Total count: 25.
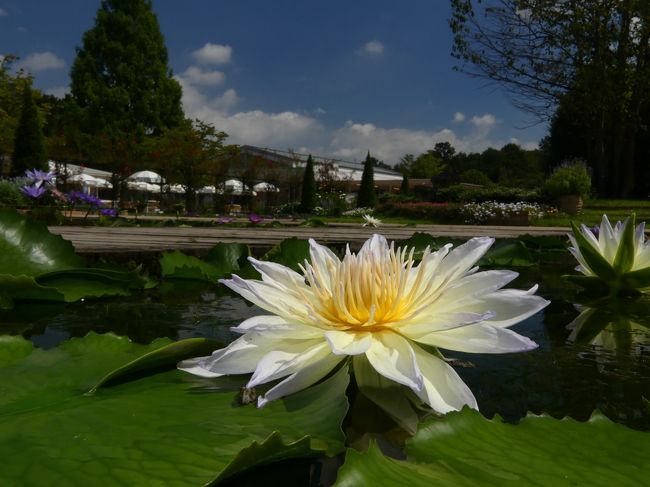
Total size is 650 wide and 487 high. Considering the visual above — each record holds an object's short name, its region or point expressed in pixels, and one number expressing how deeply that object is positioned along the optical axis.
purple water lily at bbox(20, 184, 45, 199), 4.52
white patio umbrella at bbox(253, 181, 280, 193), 23.17
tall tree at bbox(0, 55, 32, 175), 17.94
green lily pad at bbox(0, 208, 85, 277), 1.18
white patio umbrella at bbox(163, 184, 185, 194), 20.11
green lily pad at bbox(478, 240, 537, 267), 2.10
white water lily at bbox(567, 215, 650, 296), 1.17
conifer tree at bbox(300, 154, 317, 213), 19.12
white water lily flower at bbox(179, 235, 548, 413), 0.48
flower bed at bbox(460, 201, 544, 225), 10.86
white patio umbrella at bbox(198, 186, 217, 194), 22.38
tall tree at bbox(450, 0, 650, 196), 13.89
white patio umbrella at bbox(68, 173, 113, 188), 18.50
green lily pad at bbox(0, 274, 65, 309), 1.05
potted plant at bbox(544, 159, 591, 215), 12.02
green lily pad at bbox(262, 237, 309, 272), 1.50
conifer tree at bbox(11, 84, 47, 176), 15.29
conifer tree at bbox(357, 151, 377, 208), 19.91
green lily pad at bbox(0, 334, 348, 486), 0.34
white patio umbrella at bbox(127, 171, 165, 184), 19.74
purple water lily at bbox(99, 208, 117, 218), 6.17
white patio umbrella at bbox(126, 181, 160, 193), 21.36
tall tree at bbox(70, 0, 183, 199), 23.94
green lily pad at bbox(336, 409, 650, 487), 0.34
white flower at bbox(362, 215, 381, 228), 4.59
